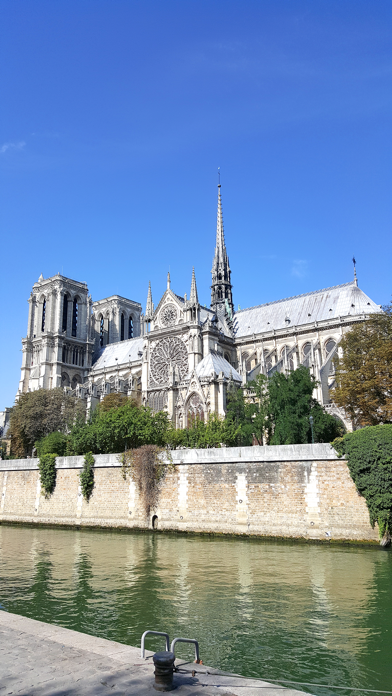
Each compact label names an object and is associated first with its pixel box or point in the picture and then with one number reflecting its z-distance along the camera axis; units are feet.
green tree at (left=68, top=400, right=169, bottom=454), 107.04
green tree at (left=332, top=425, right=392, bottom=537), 63.93
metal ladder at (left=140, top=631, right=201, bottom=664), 20.91
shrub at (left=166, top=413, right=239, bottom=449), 110.32
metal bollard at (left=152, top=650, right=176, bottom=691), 17.98
